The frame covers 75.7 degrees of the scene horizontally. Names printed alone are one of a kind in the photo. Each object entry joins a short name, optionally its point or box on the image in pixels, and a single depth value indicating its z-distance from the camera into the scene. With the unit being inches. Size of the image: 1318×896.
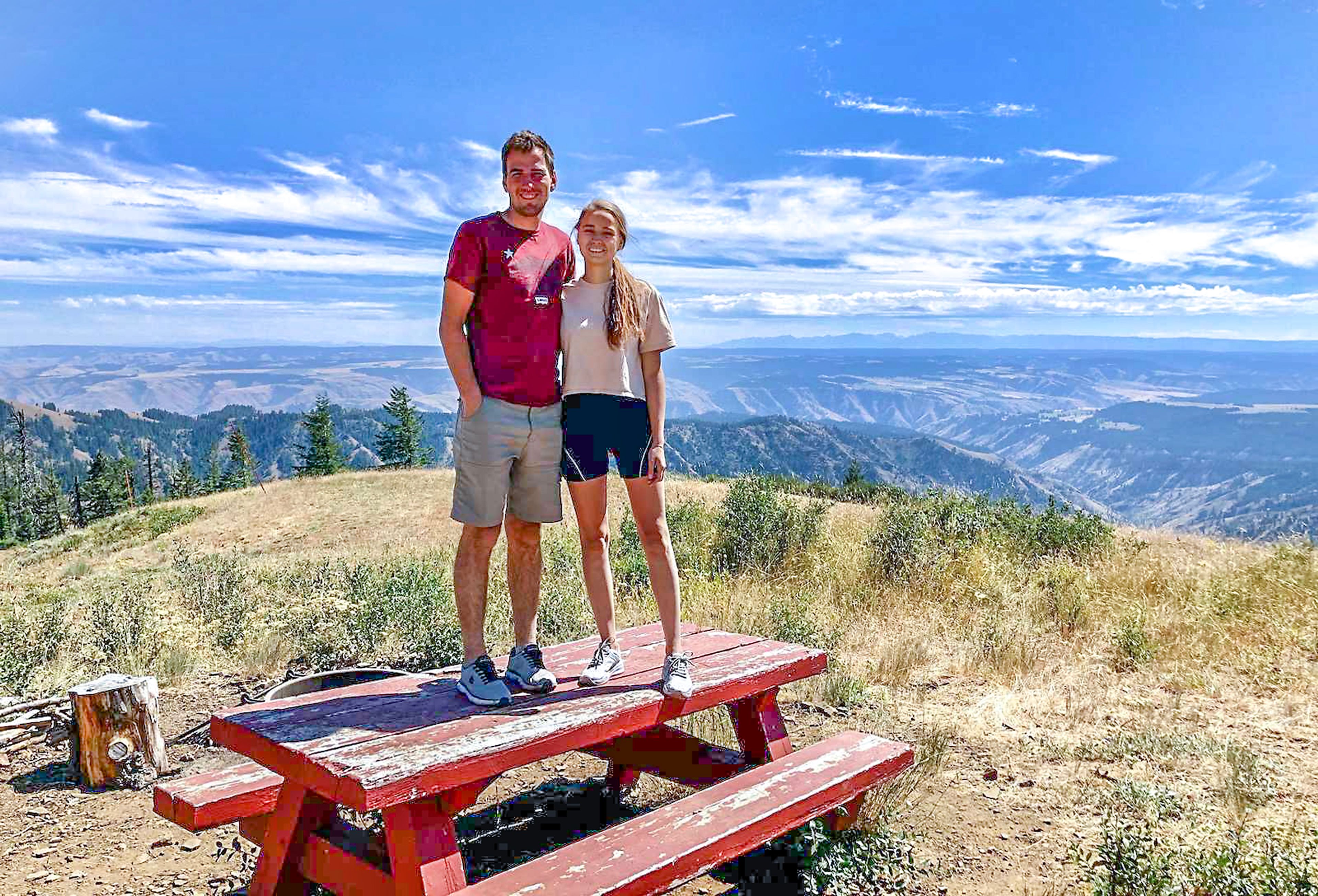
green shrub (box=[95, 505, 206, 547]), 974.4
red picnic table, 99.3
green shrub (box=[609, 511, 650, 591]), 350.0
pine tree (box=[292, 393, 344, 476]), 2220.7
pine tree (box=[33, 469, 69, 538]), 2568.9
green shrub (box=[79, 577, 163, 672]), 255.1
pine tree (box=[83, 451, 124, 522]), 2549.2
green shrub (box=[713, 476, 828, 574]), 393.4
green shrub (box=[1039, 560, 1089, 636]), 284.2
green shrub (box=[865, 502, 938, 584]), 355.6
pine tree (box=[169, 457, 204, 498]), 2672.2
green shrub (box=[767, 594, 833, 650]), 259.1
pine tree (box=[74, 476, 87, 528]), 2741.4
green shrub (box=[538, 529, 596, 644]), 275.7
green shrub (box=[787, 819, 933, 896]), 140.6
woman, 134.2
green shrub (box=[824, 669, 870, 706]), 225.6
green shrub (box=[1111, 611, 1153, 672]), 249.0
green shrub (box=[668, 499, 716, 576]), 389.1
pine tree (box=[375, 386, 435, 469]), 2324.1
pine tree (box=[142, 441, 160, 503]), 2371.1
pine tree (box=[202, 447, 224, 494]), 2699.3
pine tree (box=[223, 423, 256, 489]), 2453.2
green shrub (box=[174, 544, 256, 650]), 286.0
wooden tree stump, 177.6
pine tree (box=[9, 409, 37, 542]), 2647.6
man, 129.6
